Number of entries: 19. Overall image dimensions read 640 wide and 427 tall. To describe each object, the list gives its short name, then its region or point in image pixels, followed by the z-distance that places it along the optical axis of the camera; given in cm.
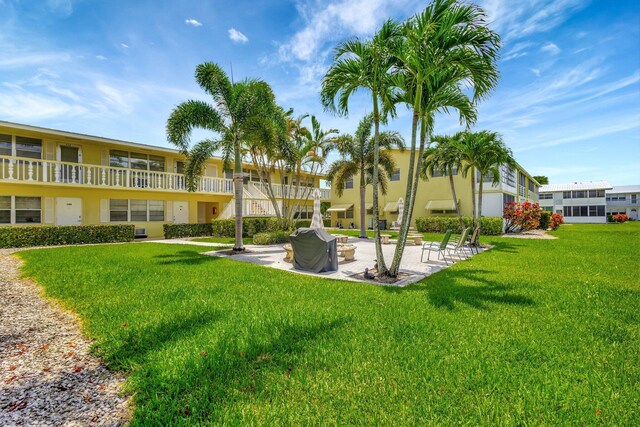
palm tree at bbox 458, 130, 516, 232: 1498
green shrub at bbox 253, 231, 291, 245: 1720
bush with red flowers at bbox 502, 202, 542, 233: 2264
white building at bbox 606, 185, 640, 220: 6375
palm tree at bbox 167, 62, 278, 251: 1343
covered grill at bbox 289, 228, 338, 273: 946
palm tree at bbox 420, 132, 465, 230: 1659
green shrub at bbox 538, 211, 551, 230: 2993
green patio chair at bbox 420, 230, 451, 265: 1066
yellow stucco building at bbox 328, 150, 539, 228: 2503
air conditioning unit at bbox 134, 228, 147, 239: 2002
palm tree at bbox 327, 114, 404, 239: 2109
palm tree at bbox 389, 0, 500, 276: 702
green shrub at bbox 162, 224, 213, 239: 1992
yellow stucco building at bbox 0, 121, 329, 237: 1590
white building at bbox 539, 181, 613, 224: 5125
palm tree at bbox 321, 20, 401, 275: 795
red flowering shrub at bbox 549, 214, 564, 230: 3091
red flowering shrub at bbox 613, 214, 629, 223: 4897
